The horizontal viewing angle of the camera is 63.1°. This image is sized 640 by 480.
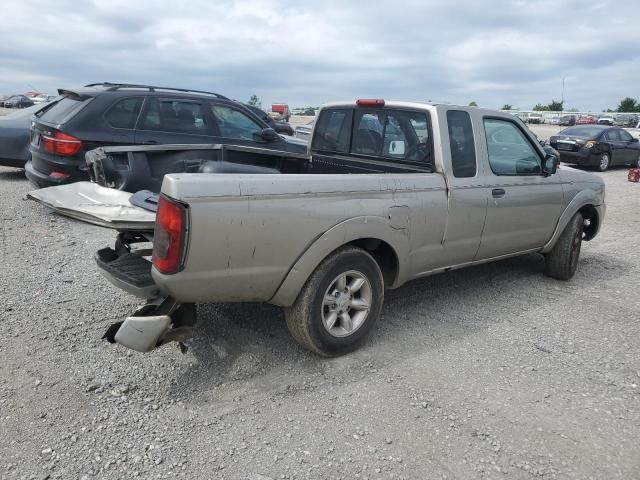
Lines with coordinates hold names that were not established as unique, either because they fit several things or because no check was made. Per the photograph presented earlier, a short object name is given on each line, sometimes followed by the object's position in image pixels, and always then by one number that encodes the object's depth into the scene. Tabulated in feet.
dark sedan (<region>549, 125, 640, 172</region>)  52.08
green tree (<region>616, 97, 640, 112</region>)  271.78
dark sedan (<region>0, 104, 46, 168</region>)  29.84
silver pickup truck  9.28
